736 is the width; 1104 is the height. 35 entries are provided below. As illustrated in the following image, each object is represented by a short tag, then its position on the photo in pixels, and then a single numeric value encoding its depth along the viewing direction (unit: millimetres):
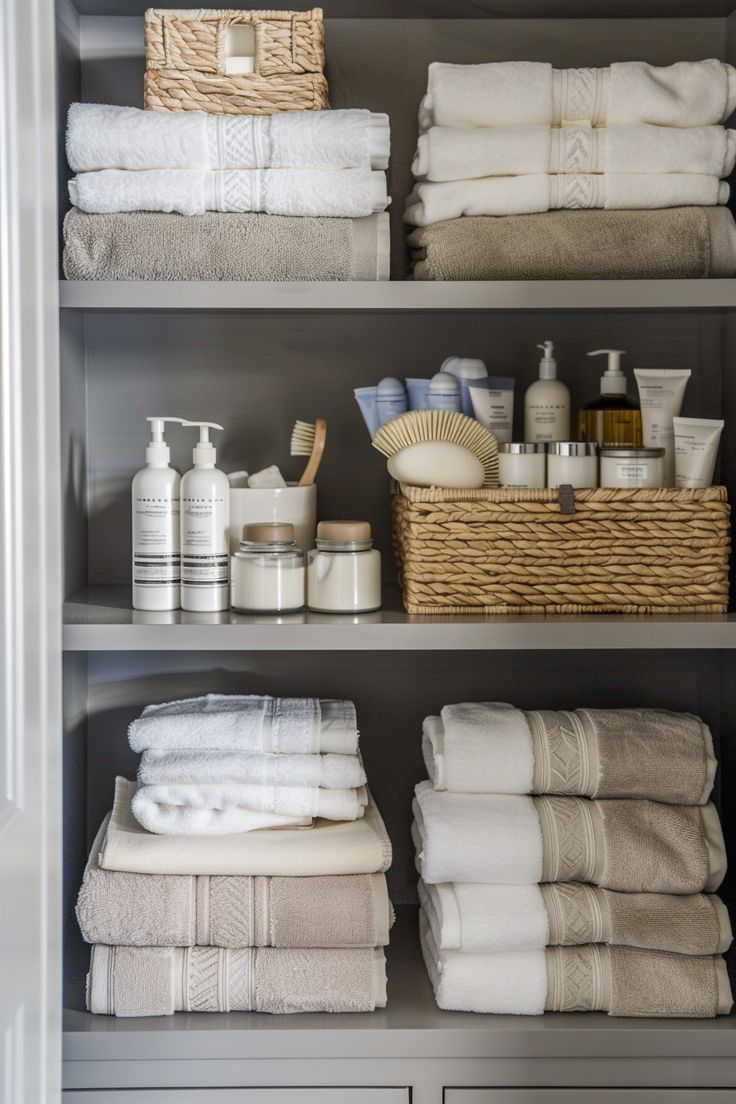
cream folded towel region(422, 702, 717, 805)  1318
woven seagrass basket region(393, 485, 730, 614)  1286
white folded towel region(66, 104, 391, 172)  1265
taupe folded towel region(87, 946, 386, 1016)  1243
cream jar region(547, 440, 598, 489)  1302
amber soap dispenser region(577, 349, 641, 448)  1387
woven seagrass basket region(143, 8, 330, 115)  1295
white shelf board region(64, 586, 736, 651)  1246
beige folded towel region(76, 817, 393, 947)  1245
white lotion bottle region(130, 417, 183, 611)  1301
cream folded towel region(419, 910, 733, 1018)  1247
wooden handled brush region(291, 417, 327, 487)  1412
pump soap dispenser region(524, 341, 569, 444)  1410
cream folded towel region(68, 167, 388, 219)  1275
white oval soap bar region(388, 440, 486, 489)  1295
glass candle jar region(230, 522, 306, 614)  1288
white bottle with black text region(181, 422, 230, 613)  1293
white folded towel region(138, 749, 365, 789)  1293
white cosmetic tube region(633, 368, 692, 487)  1346
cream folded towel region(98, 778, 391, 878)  1267
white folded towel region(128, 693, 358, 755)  1319
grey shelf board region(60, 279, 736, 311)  1246
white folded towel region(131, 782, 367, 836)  1279
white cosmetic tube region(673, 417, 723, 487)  1292
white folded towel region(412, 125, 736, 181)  1294
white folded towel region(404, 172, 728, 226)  1297
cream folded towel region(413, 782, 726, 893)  1276
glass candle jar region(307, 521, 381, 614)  1302
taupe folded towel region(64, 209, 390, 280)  1274
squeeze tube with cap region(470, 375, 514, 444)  1390
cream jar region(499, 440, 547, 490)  1305
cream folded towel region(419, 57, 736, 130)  1303
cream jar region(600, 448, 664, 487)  1293
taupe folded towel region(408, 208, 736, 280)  1288
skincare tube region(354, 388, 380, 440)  1400
